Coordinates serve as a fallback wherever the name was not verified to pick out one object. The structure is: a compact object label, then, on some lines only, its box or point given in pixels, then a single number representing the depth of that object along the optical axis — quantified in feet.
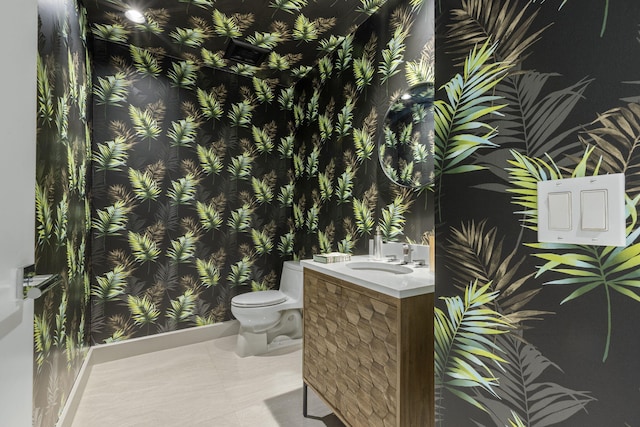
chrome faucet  5.53
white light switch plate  1.56
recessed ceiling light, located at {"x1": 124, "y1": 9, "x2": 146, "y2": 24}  6.76
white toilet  7.93
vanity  3.67
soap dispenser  6.23
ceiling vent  8.01
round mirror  5.49
